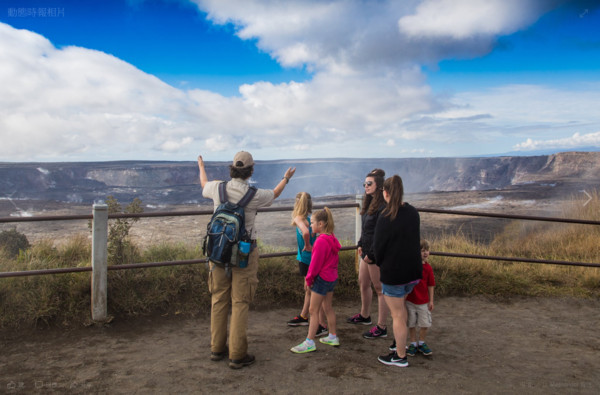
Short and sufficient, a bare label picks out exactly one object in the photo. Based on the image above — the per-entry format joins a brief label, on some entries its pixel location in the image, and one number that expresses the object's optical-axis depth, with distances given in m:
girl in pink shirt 4.01
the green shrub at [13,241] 6.69
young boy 3.96
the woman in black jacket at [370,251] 4.32
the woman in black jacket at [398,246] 3.66
